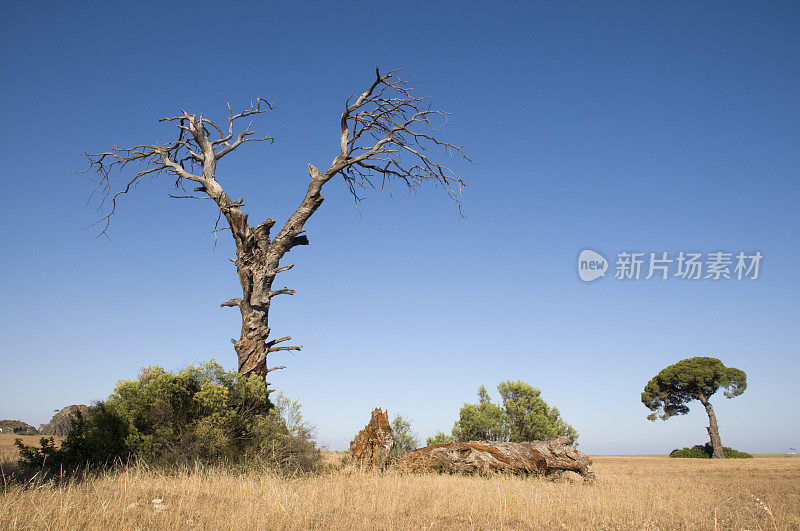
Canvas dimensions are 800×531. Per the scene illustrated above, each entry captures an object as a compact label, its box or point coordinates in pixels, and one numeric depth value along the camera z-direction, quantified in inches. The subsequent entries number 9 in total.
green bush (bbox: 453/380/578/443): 761.0
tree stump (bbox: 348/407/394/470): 505.4
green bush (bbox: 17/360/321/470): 420.2
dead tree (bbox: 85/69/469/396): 527.8
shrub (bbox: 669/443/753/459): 1439.2
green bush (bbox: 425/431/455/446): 756.0
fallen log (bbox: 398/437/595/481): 511.5
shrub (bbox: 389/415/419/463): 720.3
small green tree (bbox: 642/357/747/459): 1534.2
